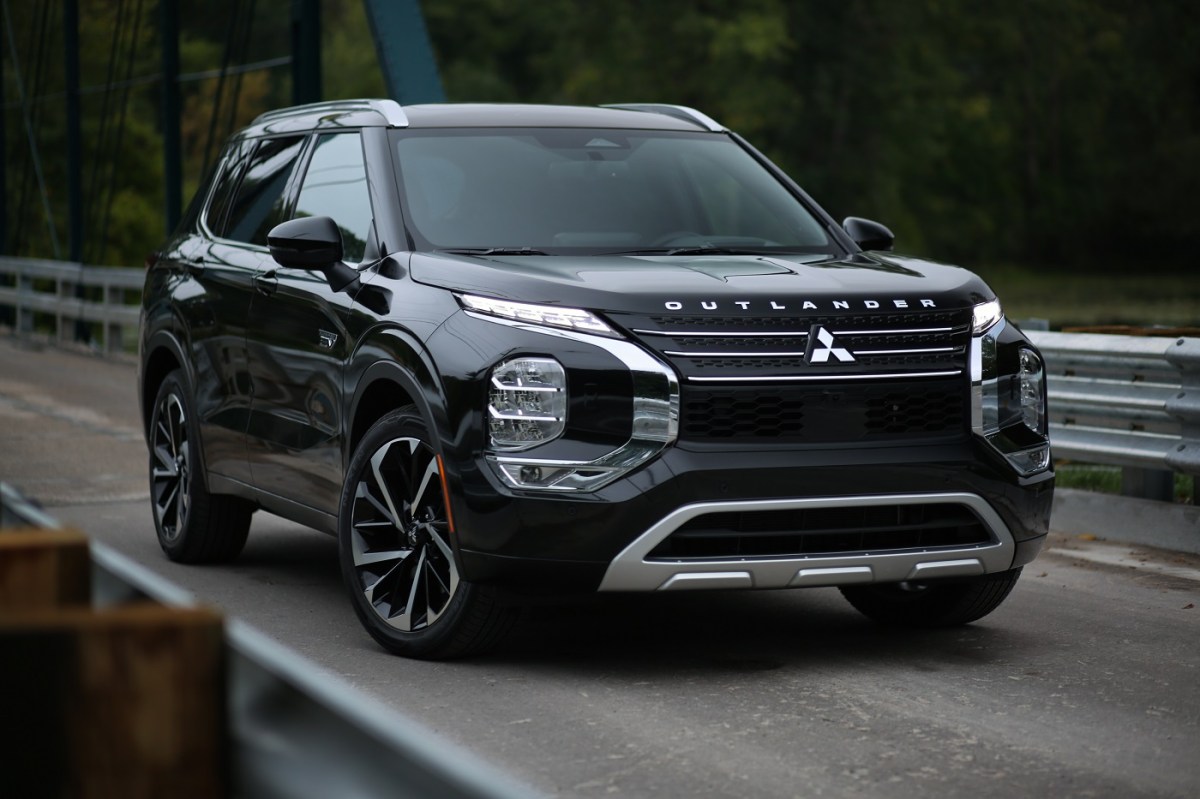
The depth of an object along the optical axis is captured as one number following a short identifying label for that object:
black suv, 5.42
